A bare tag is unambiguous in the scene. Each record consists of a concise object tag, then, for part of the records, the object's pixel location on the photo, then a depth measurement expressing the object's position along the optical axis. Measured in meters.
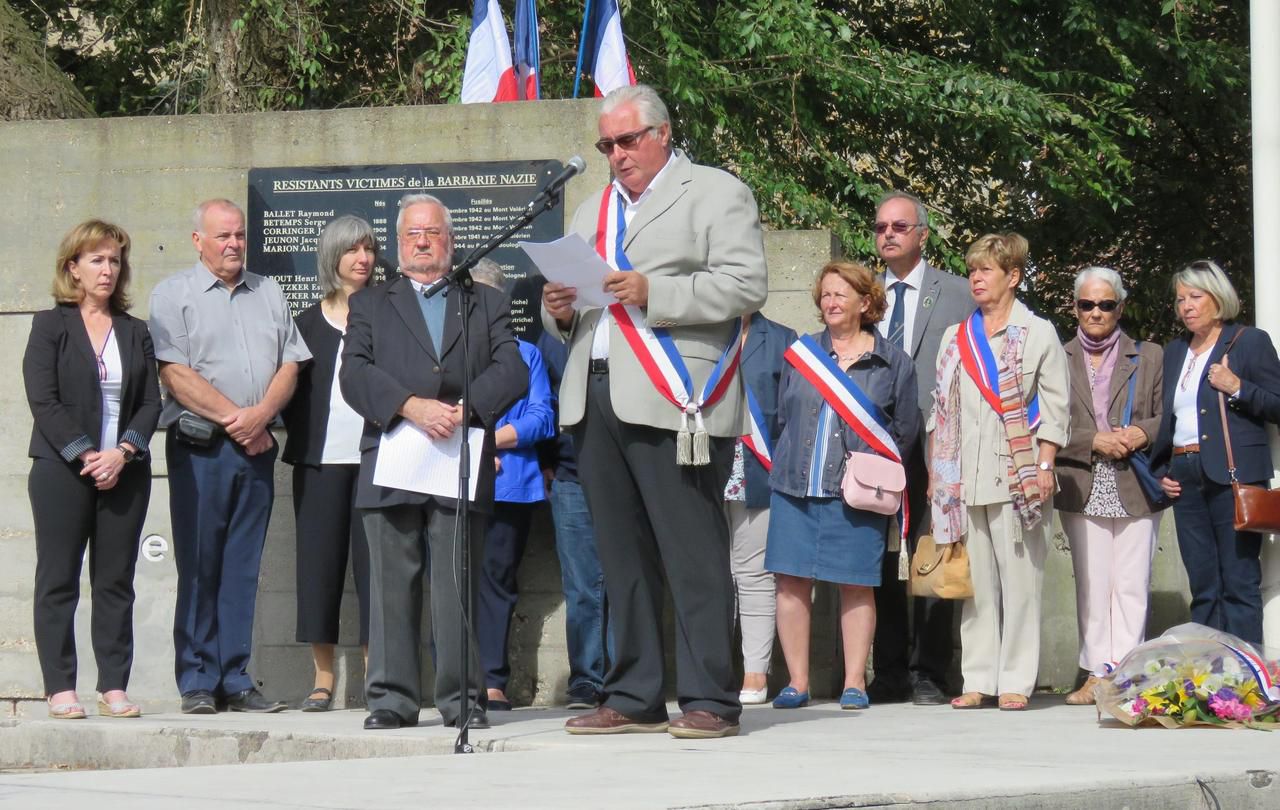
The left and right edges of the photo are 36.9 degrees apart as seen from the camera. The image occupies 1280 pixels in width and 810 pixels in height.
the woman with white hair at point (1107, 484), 8.35
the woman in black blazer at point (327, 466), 8.39
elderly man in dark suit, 7.14
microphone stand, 6.34
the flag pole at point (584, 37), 10.45
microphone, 6.23
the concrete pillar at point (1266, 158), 8.87
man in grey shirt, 8.23
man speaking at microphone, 6.50
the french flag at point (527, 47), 10.40
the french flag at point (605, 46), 10.47
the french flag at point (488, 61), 10.33
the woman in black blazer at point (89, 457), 7.75
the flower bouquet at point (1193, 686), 7.06
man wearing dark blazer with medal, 8.51
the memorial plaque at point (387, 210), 8.91
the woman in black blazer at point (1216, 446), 8.37
